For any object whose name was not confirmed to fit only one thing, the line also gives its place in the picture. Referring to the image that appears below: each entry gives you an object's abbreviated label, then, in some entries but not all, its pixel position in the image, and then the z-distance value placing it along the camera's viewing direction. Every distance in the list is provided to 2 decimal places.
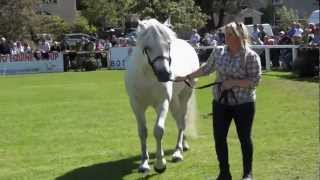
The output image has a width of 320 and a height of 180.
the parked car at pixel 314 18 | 37.75
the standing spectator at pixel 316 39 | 22.93
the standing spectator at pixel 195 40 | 36.78
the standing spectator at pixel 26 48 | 35.61
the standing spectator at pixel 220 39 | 35.93
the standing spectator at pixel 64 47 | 38.35
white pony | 7.91
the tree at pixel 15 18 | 49.66
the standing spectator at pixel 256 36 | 32.31
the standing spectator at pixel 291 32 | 30.09
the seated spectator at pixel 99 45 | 37.62
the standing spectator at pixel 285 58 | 26.88
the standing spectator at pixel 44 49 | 34.38
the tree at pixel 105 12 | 64.28
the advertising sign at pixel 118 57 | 34.62
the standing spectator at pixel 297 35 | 27.77
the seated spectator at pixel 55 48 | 37.66
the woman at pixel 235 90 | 7.28
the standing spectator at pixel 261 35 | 34.79
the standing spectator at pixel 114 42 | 40.58
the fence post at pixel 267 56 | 28.16
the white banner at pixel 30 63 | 33.34
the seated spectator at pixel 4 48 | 35.41
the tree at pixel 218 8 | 71.75
